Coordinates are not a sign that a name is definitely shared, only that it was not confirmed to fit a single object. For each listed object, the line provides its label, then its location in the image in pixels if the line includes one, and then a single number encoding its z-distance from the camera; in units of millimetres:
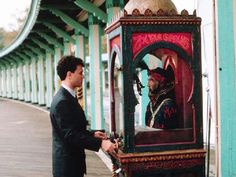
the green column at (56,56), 17969
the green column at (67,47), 15839
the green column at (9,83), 33031
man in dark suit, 3580
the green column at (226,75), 4645
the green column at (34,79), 24594
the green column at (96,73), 10500
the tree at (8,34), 75438
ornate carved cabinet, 3738
